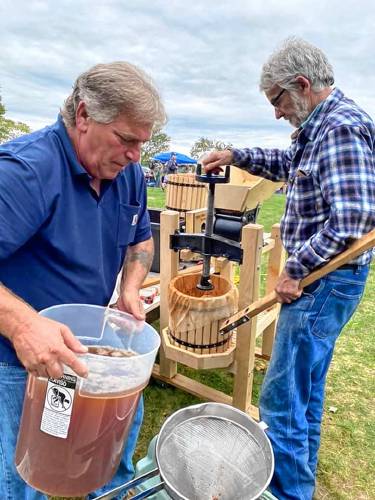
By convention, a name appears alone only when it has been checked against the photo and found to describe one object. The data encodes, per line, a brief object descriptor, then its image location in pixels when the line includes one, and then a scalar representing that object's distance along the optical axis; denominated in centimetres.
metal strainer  106
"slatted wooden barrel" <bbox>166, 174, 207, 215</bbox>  409
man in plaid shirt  163
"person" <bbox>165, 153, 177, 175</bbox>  1745
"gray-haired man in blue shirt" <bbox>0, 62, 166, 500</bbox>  108
